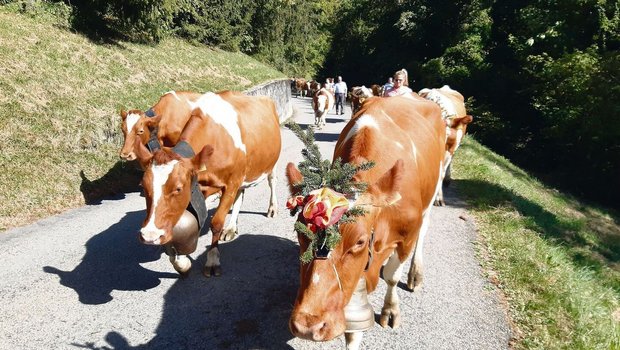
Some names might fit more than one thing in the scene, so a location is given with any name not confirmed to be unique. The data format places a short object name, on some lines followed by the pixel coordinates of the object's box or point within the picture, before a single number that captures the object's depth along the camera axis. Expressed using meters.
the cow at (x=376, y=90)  13.27
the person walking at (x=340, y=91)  22.62
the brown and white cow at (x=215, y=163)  3.98
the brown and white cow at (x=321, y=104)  17.34
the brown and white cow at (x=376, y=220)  2.58
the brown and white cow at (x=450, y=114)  7.18
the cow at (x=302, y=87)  39.12
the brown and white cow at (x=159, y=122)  7.49
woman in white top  8.39
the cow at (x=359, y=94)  14.14
